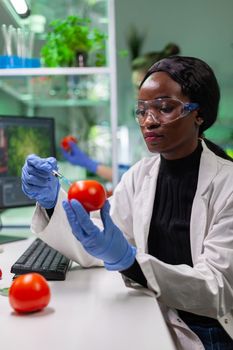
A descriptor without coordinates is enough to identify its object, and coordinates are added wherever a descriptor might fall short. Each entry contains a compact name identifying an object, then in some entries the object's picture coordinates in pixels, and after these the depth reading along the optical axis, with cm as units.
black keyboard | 113
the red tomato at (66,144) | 254
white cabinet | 206
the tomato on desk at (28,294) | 87
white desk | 75
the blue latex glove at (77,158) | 255
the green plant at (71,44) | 217
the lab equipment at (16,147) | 178
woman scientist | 101
